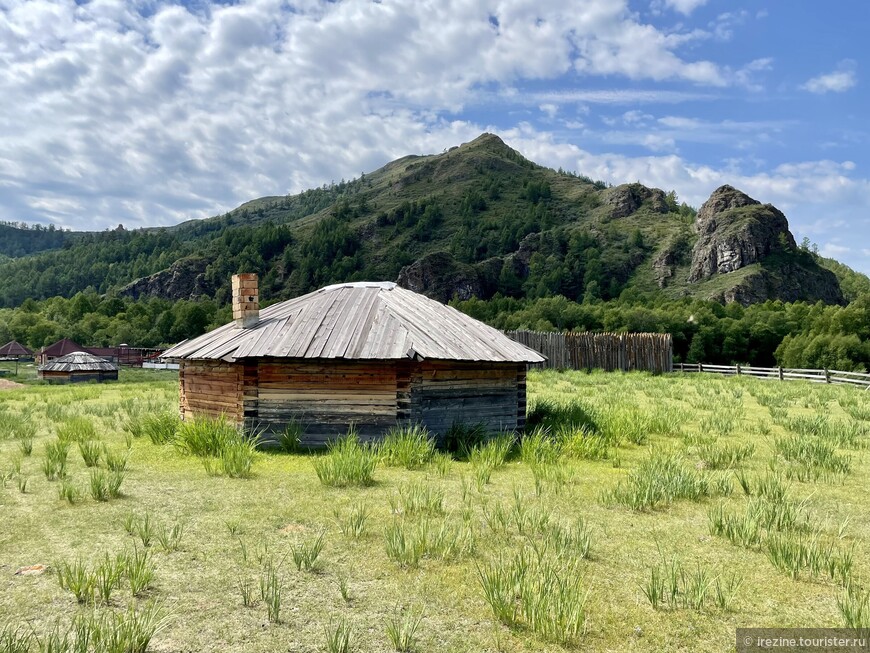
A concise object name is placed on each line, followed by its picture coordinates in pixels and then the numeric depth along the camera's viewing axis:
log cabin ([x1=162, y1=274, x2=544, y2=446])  11.53
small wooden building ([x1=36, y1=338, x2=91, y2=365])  57.38
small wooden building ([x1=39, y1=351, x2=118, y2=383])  41.56
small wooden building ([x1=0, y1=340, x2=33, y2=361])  55.91
